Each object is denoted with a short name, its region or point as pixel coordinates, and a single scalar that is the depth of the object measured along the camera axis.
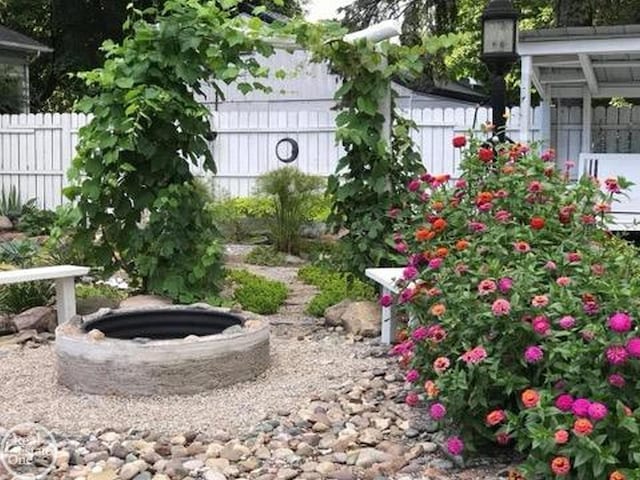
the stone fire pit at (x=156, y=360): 4.06
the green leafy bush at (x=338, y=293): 6.15
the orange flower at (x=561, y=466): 2.58
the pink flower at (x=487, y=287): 3.09
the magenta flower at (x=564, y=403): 2.68
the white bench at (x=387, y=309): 4.96
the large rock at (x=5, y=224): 11.32
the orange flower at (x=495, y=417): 2.85
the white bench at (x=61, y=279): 5.47
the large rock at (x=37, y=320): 5.70
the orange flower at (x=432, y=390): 3.12
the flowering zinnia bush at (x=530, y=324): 2.66
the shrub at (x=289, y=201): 9.59
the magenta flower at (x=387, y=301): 3.88
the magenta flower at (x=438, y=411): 3.11
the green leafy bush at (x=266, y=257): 8.96
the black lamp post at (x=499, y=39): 7.40
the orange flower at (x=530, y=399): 2.71
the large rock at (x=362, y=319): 5.39
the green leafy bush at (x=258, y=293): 6.33
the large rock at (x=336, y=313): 5.75
